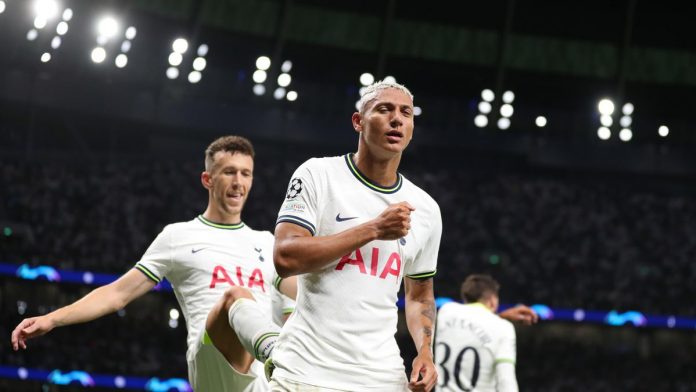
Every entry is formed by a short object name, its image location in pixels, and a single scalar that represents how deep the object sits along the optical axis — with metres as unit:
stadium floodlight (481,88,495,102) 26.75
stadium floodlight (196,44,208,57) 25.80
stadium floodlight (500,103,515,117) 27.23
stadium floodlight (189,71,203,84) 25.88
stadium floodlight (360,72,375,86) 26.75
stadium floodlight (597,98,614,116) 26.86
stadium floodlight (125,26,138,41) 23.86
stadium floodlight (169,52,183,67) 25.03
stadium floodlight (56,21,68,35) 22.67
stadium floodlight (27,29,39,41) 22.54
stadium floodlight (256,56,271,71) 26.03
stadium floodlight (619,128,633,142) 27.56
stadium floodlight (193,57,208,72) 25.77
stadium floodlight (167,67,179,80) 25.20
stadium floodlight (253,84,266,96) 26.41
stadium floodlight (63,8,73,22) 22.45
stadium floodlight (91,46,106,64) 23.50
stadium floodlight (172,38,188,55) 24.86
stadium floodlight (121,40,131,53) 24.09
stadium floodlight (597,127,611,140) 27.08
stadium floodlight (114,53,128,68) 24.31
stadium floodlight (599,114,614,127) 26.98
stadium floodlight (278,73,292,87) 26.84
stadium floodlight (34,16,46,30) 22.08
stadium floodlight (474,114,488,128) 27.44
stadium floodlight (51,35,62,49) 23.05
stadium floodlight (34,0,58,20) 21.78
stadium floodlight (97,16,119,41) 22.83
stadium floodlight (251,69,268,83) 26.29
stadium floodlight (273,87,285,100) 26.64
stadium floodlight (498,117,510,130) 27.55
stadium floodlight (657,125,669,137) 27.68
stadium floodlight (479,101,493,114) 26.86
